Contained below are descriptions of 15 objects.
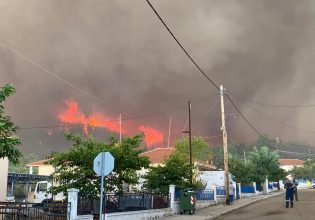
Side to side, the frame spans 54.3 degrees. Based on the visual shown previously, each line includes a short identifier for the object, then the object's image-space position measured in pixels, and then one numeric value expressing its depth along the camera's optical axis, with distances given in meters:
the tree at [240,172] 42.57
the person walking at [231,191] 27.74
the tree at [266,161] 51.57
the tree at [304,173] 97.92
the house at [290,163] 125.76
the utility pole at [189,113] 29.39
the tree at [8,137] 9.96
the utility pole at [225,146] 25.86
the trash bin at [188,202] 18.83
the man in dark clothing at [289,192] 20.75
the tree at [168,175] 20.38
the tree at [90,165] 13.97
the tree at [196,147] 50.59
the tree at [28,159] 83.40
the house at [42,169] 50.00
